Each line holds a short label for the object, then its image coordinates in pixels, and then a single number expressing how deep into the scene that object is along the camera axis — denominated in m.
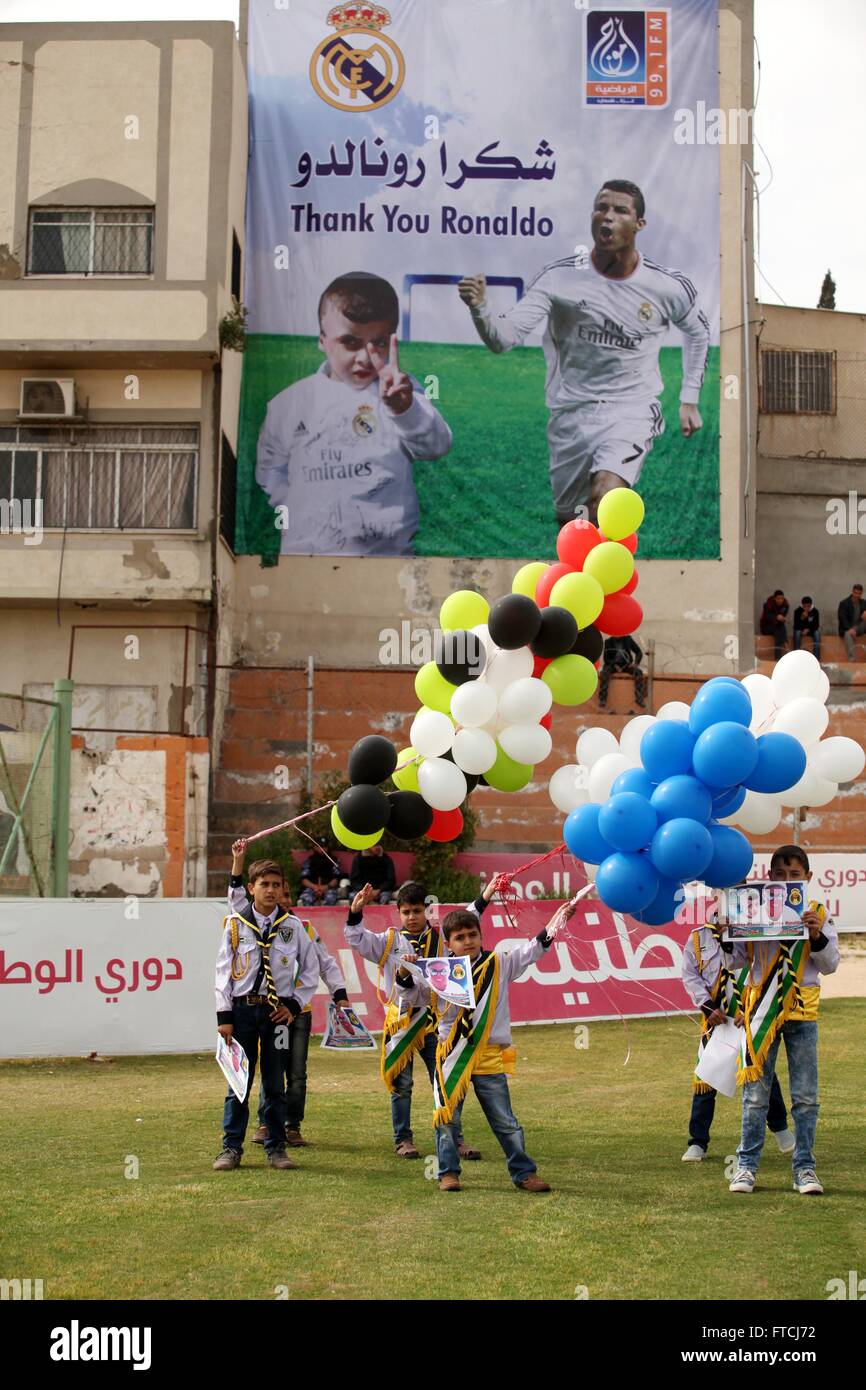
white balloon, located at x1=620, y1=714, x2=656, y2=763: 9.77
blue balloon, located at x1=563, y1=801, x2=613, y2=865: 8.91
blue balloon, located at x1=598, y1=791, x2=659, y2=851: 8.46
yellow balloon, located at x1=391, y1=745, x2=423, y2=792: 10.26
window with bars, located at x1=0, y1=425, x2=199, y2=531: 24.95
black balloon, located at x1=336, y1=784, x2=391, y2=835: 9.64
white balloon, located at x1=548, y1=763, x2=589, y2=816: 10.12
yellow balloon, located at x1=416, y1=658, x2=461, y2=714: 10.44
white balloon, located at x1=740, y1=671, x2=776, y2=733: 9.38
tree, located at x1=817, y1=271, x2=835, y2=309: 42.62
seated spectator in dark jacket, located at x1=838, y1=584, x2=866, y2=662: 28.56
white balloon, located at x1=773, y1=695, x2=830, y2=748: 9.07
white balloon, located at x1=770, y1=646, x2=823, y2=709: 9.38
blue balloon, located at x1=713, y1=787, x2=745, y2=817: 8.77
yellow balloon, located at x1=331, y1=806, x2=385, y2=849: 9.99
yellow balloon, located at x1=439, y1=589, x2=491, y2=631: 10.79
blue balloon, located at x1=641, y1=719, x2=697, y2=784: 8.65
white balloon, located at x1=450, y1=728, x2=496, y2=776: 10.02
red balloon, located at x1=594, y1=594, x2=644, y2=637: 10.91
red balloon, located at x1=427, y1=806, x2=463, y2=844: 10.60
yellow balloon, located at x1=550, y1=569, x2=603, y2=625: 10.29
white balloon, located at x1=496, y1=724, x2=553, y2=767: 10.16
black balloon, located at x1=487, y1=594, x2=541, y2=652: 9.89
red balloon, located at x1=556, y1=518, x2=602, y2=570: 10.78
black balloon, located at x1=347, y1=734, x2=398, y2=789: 9.99
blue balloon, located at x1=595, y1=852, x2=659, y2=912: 8.53
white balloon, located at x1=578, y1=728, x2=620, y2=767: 10.24
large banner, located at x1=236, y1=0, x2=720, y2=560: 27.59
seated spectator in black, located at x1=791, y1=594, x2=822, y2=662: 28.50
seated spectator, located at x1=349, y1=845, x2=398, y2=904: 19.41
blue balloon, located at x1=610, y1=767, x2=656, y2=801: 8.73
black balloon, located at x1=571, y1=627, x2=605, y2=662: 10.64
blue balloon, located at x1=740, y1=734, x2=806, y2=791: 8.62
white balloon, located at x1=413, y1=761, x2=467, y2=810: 10.00
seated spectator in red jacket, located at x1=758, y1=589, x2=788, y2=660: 28.73
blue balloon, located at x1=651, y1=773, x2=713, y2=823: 8.42
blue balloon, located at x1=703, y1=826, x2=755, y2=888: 8.69
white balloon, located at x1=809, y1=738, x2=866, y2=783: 9.30
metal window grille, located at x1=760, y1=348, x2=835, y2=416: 34.69
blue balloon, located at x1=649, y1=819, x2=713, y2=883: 8.29
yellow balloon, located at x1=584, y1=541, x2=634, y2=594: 10.59
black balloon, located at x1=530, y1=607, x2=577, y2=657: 10.09
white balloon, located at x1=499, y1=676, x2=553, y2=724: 10.02
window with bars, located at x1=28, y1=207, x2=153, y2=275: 25.30
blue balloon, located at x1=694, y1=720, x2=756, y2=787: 8.34
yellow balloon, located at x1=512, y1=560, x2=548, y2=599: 11.06
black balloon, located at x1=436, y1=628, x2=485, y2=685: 10.23
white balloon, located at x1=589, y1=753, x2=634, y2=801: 9.38
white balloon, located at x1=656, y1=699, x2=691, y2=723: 9.55
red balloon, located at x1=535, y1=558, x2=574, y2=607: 10.63
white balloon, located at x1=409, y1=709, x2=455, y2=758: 10.07
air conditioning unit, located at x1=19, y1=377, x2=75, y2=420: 25.05
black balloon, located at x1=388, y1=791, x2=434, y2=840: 9.99
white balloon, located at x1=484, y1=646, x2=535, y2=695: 10.14
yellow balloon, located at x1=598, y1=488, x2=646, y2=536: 10.67
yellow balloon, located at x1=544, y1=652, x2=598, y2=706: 10.37
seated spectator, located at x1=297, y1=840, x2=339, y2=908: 19.30
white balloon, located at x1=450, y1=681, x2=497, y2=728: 9.94
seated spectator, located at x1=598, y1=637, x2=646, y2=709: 24.41
